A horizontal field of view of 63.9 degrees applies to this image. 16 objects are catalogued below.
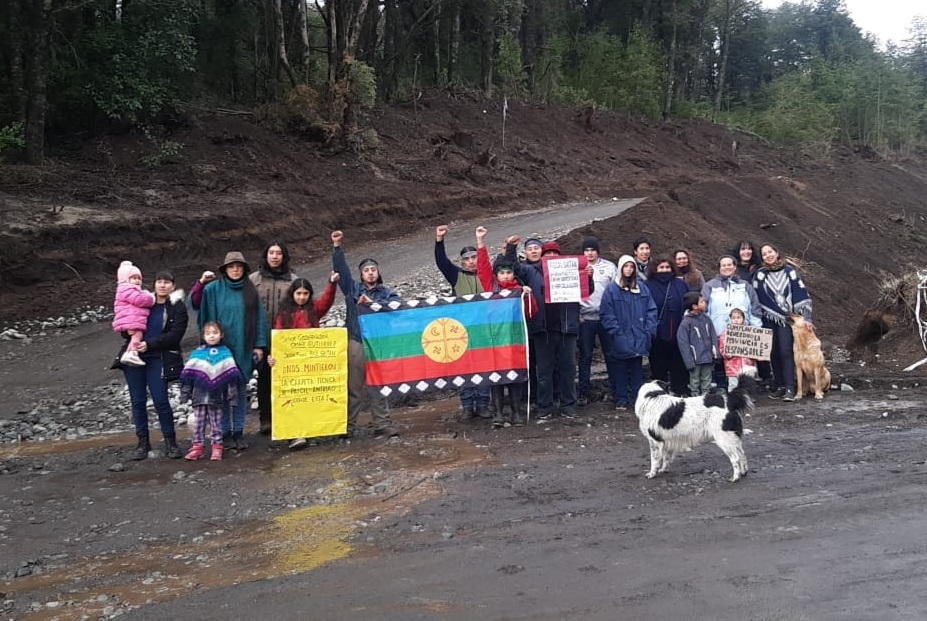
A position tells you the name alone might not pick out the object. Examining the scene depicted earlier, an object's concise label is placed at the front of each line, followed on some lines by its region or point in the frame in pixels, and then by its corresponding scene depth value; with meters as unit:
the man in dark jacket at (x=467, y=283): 9.28
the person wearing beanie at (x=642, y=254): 10.08
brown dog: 9.60
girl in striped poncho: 7.98
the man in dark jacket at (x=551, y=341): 8.98
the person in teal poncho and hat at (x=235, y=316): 8.23
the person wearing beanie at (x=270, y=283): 8.59
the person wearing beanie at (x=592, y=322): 9.65
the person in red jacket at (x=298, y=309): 8.58
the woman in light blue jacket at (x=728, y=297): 9.62
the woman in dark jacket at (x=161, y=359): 7.96
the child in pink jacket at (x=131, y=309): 7.84
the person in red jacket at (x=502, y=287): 8.98
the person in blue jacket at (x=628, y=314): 9.34
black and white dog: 6.82
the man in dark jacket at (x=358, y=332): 8.78
